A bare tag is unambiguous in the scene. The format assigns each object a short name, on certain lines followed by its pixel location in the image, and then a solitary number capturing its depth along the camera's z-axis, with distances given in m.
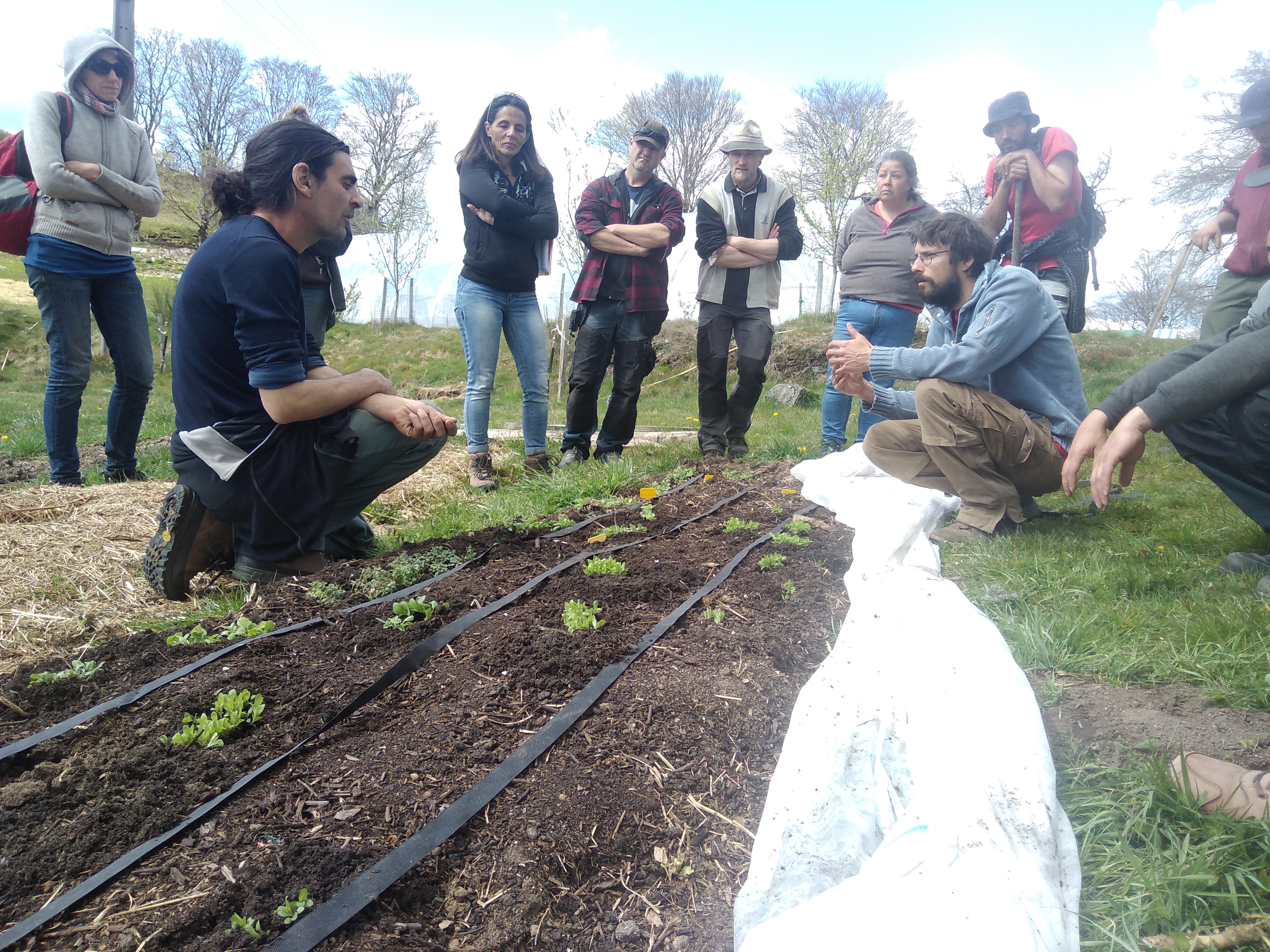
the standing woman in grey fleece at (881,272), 4.53
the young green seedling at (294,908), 1.25
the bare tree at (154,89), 27.56
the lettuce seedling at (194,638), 2.26
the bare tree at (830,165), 17.86
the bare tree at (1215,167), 13.87
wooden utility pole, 6.99
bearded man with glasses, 3.09
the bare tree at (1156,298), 21.98
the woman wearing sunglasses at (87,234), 3.86
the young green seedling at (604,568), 2.67
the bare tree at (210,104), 27.47
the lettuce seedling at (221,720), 1.73
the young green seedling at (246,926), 1.22
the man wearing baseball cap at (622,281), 4.75
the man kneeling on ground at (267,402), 2.59
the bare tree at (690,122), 25.72
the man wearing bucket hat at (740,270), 4.82
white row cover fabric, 1.01
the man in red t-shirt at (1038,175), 3.85
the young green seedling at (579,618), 2.21
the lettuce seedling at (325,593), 2.59
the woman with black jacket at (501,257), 4.25
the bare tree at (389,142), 24.64
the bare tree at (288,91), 28.11
